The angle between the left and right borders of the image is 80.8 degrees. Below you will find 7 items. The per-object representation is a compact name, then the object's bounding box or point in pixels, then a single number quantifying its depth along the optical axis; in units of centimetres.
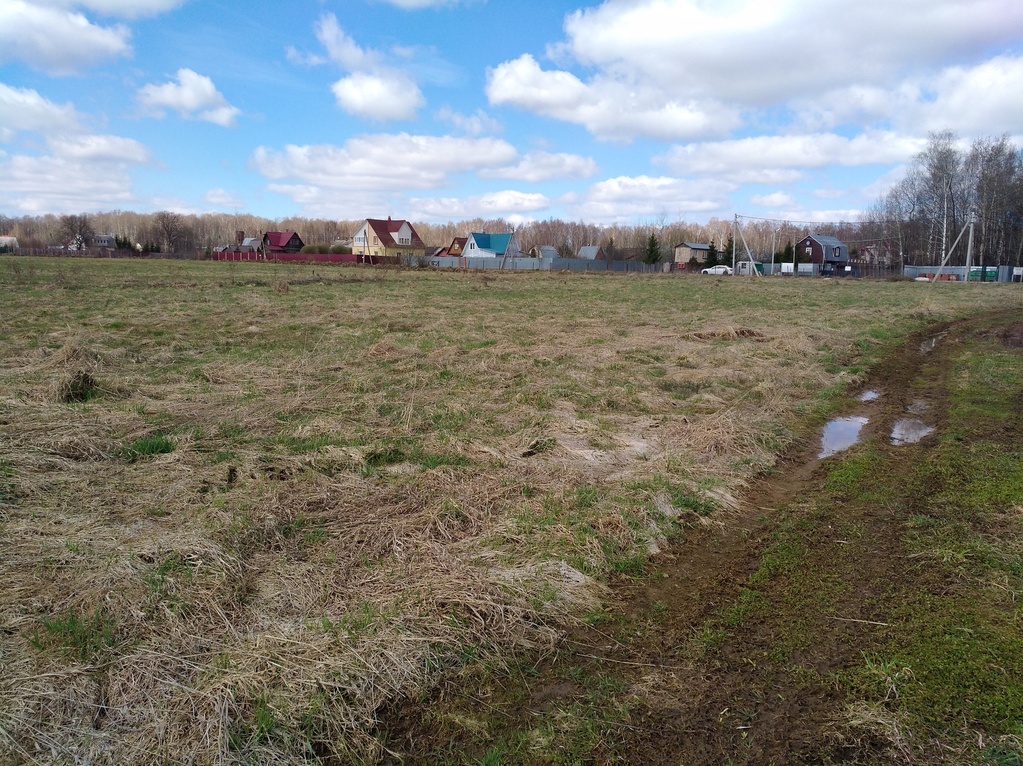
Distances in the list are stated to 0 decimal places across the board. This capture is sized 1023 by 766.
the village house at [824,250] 8831
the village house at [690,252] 10507
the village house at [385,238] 9419
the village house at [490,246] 8751
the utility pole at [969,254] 5948
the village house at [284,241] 10488
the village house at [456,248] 9362
